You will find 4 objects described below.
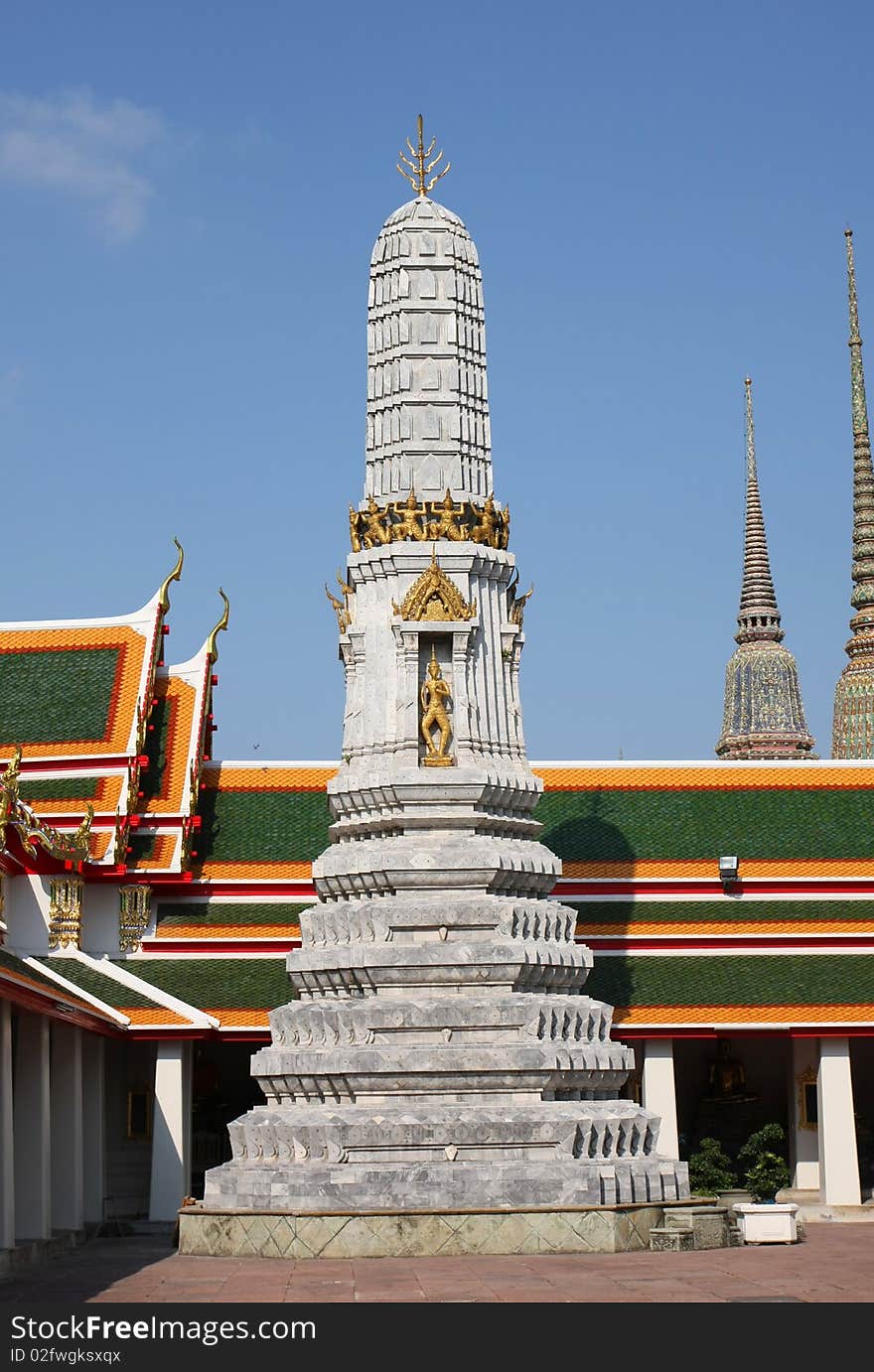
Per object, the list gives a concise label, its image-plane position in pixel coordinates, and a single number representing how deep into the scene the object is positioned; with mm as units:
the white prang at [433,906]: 28609
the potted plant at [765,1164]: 37594
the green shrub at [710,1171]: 37312
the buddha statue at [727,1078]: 40688
